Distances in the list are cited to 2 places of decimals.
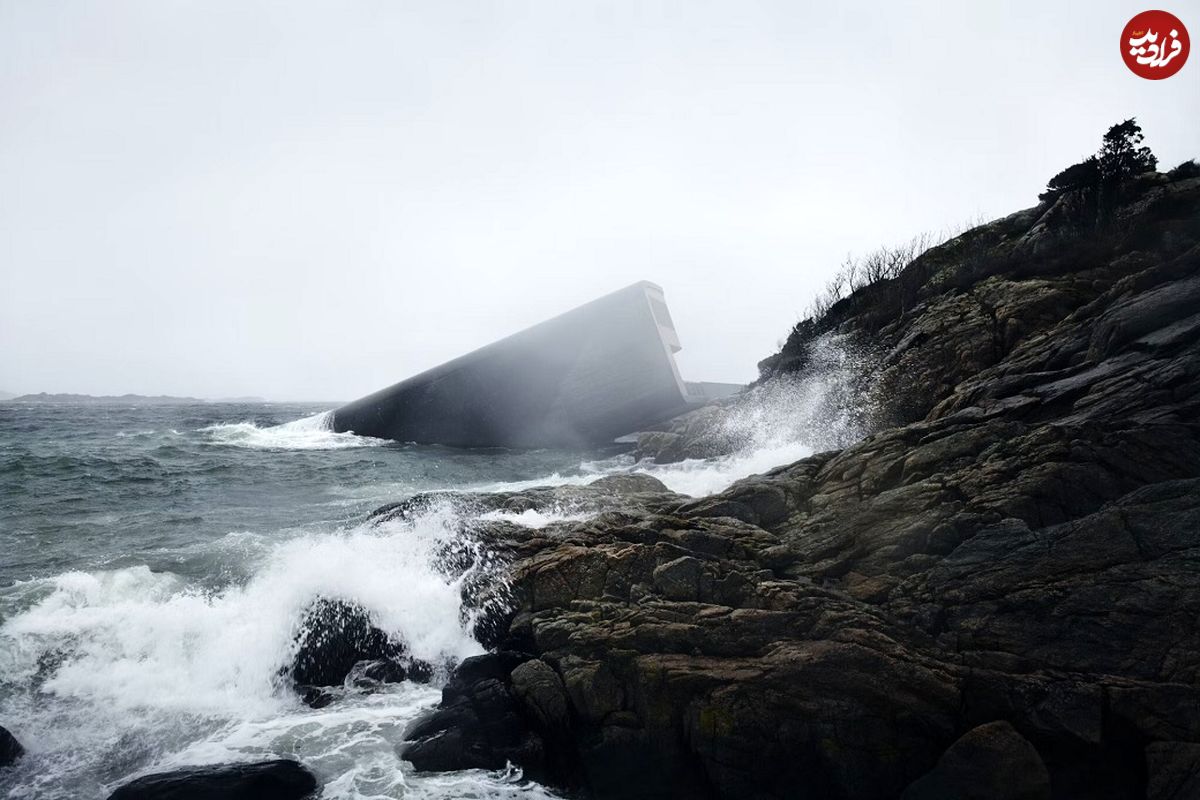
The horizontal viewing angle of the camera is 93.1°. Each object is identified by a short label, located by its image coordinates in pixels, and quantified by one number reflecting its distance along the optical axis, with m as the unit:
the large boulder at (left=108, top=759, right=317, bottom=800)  6.51
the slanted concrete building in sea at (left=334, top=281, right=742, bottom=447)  30.02
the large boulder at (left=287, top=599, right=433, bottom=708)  9.35
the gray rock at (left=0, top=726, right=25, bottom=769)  7.23
